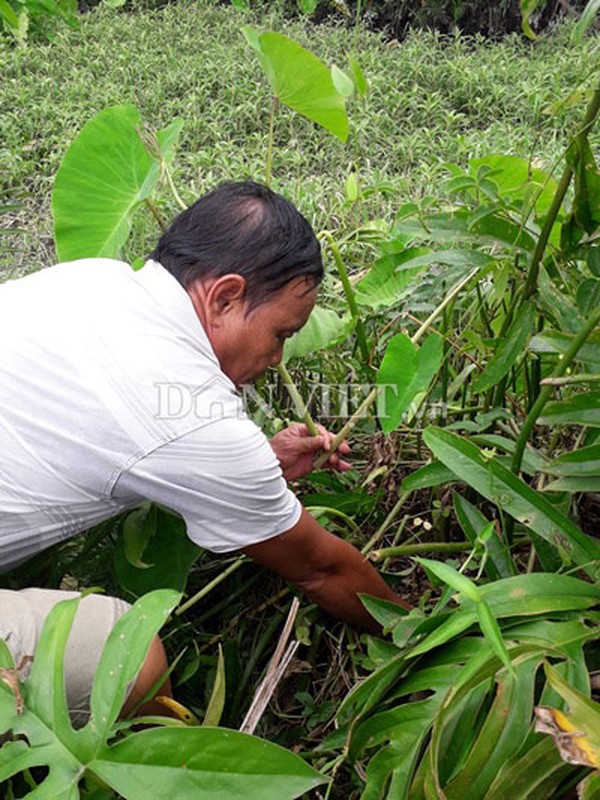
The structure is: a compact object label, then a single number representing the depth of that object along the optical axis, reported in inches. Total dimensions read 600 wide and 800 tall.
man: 46.9
